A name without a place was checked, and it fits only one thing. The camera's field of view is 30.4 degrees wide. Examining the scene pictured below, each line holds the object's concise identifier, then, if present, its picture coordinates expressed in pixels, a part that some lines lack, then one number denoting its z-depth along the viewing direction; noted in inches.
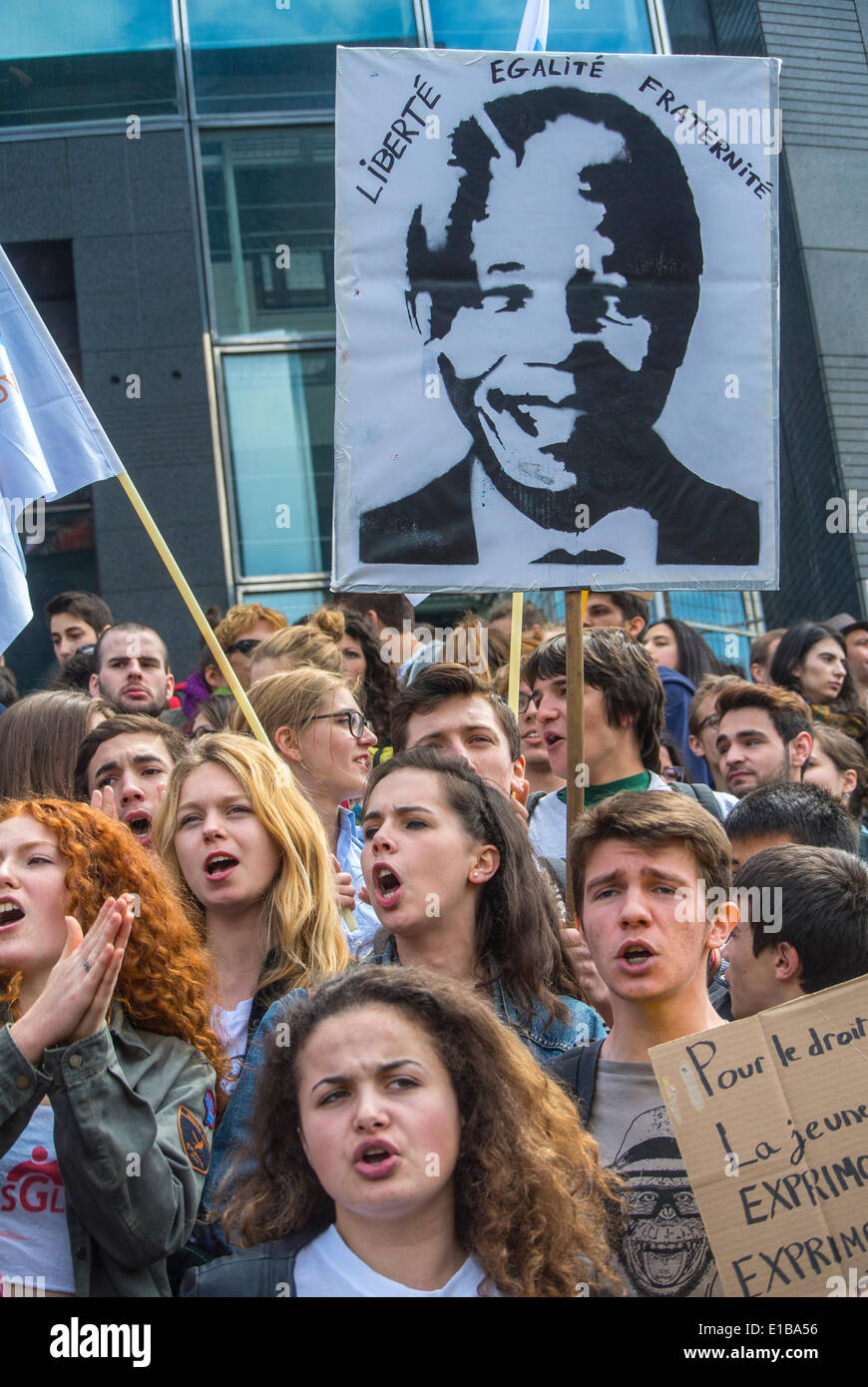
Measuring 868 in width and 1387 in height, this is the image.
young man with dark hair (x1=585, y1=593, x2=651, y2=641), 265.6
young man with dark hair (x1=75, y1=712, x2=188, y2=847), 188.2
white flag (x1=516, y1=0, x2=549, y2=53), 223.9
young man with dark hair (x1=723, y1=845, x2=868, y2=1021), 141.3
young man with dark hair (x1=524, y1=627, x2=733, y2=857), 194.9
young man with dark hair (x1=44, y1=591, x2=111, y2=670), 299.6
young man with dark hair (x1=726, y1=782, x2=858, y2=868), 175.8
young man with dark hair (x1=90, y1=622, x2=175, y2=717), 246.7
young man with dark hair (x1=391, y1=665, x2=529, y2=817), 184.1
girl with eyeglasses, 195.2
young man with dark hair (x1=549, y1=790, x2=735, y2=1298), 116.6
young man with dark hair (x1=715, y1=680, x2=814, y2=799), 219.5
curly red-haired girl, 111.2
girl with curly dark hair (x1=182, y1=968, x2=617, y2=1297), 106.0
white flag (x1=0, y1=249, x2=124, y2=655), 193.2
